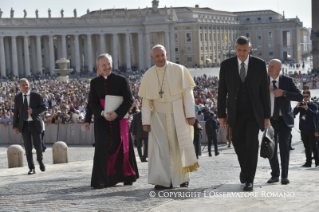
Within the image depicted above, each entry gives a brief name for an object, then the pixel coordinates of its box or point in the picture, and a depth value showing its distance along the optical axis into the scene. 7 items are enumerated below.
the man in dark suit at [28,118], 23.43
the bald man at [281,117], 17.38
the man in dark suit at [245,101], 15.86
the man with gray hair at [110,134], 17.63
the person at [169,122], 16.63
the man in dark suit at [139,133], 31.30
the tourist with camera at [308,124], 24.96
